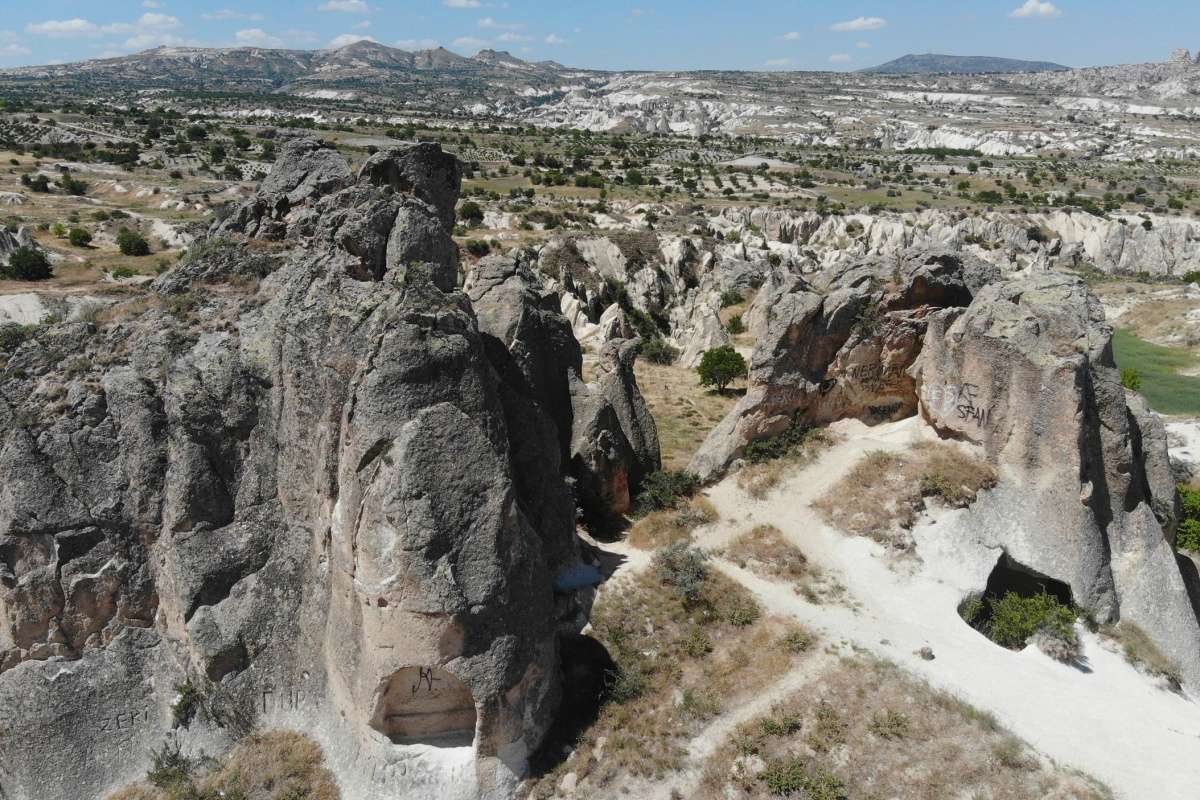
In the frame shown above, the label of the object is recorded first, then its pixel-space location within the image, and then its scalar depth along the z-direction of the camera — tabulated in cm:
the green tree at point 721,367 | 3628
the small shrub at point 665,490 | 2180
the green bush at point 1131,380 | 3545
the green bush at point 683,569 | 1766
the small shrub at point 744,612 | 1691
